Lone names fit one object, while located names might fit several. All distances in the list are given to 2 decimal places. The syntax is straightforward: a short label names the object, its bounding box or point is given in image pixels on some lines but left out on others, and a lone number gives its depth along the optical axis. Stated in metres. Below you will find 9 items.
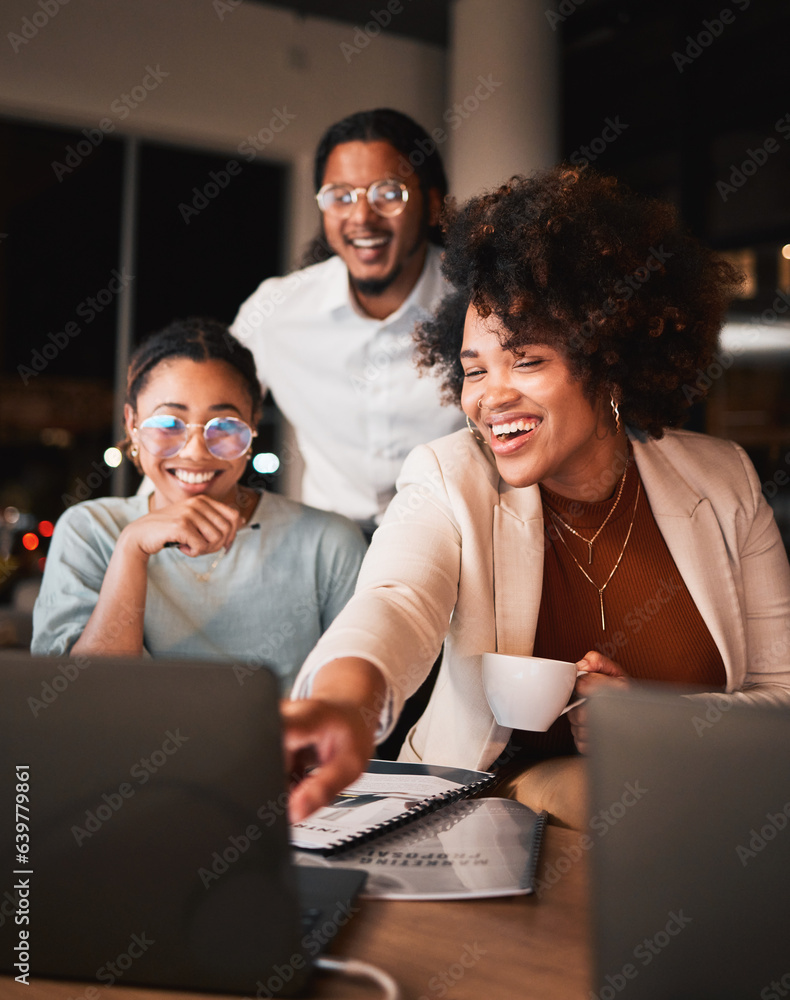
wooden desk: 0.70
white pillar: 4.71
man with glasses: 2.39
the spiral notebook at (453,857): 0.86
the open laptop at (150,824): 0.66
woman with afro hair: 1.46
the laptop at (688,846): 0.59
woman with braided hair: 1.69
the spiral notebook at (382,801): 0.98
